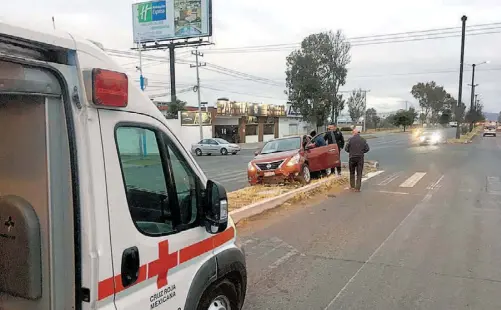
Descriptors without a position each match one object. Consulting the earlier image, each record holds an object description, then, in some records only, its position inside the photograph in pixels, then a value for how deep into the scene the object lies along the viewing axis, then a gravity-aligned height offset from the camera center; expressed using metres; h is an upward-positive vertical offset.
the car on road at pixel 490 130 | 59.09 -2.86
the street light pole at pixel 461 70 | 34.72 +3.32
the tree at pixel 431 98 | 104.38 +2.90
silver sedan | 35.31 -3.01
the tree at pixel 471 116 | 62.67 -0.90
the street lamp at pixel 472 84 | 56.13 +3.67
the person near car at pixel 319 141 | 14.30 -1.01
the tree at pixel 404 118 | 92.88 -1.70
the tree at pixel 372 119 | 100.35 -2.09
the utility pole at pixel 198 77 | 42.40 +3.32
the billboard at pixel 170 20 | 44.56 +9.53
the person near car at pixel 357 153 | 11.66 -1.14
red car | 12.30 -1.48
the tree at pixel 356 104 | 78.19 +1.13
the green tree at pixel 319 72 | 46.00 +4.07
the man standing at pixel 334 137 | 14.79 -0.94
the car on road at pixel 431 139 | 37.06 -2.69
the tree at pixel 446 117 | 84.82 -1.42
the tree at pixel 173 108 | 43.97 +0.31
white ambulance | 2.07 -0.36
